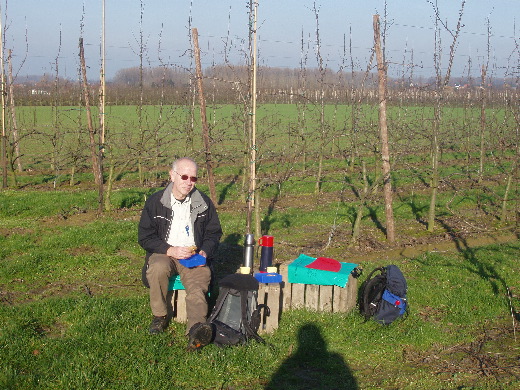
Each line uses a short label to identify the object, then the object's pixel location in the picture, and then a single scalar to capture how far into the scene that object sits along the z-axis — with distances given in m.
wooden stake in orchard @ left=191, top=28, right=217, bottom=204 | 9.95
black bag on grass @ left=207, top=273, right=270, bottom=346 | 5.17
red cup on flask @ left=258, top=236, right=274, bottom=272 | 6.23
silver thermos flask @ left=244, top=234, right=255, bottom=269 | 6.27
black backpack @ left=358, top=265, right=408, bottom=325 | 5.84
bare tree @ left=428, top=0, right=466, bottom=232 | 9.59
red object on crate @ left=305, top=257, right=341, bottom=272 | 6.00
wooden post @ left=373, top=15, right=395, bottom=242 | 8.82
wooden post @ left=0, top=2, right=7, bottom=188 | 13.60
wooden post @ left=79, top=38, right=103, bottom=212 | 10.88
